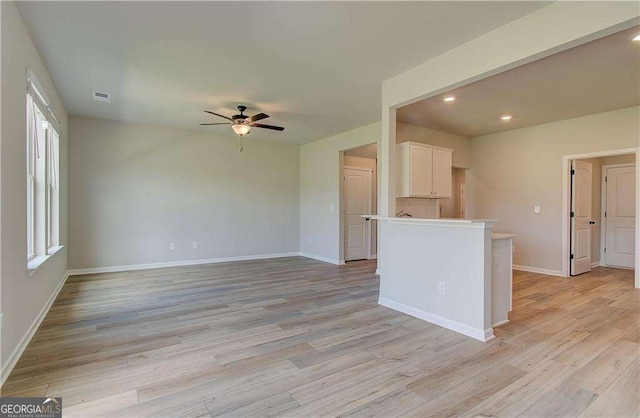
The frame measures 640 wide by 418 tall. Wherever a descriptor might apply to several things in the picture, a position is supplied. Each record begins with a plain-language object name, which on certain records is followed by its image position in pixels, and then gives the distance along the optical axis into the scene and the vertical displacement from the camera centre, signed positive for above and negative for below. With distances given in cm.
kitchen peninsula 284 -70
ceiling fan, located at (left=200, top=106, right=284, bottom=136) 458 +120
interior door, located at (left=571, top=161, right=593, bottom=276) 544 -20
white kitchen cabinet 496 +56
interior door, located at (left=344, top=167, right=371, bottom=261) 705 -15
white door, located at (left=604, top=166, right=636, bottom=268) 603 -22
